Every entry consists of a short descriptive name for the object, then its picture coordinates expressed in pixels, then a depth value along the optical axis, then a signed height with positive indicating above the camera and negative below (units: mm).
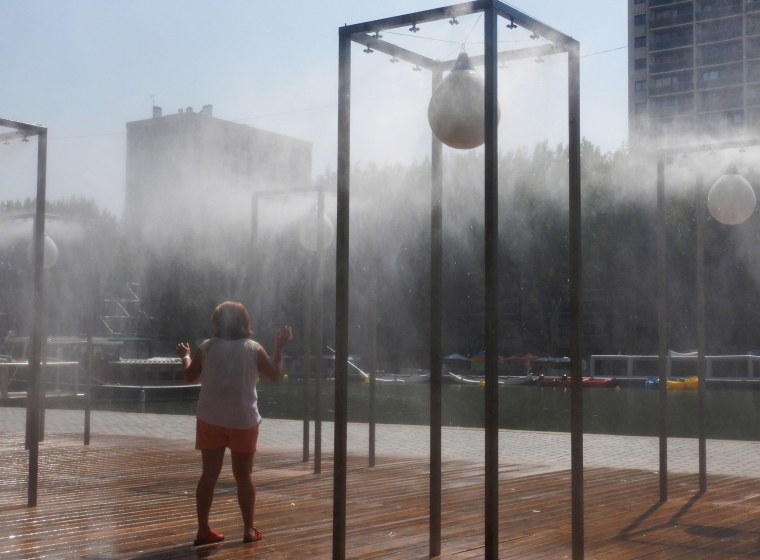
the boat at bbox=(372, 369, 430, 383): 55094 -2212
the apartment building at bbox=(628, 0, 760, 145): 101312 +25553
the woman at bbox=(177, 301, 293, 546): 6816 -437
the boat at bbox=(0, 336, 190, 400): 35625 -1440
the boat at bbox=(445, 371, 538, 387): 51031 -2175
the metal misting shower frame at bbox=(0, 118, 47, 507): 8695 +511
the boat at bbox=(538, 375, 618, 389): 46969 -2036
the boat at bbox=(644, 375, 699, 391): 42719 -1938
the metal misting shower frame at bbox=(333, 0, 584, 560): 5484 +393
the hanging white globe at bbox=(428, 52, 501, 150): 6289 +1278
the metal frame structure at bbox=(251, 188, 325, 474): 12047 +153
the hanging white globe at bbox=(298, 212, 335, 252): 12688 +1149
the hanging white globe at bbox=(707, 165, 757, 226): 10391 +1289
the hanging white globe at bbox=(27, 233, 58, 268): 15795 +1132
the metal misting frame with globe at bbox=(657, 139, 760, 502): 9641 +334
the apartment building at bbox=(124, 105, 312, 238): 49750 +11431
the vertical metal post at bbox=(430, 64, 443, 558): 6574 -82
